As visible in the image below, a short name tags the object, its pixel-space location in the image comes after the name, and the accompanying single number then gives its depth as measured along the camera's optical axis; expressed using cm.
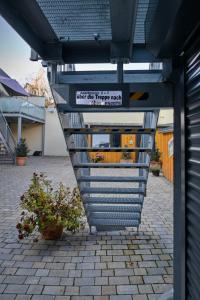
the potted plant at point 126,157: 1029
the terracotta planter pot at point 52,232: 270
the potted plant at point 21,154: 972
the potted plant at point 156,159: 805
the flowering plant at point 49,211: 266
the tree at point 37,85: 2051
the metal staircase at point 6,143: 978
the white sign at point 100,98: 153
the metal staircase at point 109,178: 215
